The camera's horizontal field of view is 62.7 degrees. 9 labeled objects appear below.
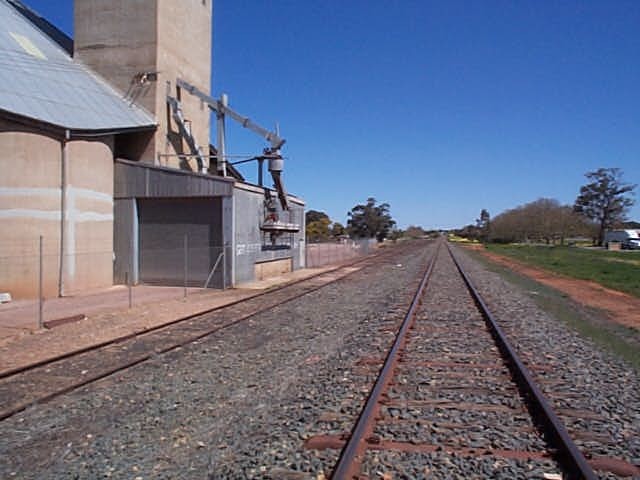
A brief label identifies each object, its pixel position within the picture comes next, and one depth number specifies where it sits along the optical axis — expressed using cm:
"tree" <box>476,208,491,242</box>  14551
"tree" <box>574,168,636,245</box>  10744
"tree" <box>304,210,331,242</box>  10091
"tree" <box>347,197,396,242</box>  11612
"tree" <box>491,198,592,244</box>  9500
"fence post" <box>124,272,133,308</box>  2096
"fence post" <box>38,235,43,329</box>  1156
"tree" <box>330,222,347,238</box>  11932
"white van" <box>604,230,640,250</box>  10444
